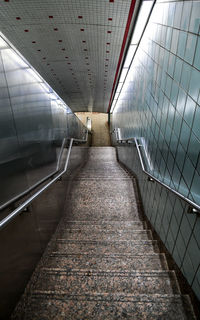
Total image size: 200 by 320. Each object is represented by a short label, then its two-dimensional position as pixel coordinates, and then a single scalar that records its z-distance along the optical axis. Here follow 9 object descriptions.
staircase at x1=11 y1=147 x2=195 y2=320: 1.53
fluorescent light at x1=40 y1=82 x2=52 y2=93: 2.81
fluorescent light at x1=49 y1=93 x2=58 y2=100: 3.29
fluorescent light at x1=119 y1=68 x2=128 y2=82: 6.71
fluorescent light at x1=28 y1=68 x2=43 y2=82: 2.35
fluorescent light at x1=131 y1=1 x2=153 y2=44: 3.41
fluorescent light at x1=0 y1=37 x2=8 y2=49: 1.68
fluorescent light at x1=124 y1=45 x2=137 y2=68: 5.09
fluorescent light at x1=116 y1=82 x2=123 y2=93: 8.29
